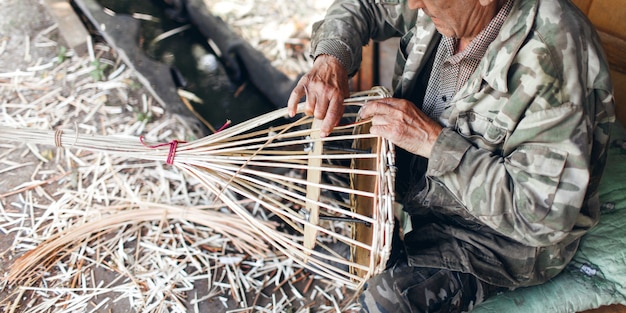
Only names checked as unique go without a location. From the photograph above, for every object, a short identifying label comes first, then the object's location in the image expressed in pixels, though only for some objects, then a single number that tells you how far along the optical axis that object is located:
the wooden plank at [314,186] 1.62
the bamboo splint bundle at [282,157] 1.62
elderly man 1.33
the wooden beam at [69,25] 3.03
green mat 1.72
